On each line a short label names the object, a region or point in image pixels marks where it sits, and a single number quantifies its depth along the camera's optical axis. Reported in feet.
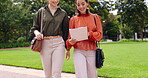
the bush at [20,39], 105.40
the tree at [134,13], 142.82
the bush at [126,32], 151.26
